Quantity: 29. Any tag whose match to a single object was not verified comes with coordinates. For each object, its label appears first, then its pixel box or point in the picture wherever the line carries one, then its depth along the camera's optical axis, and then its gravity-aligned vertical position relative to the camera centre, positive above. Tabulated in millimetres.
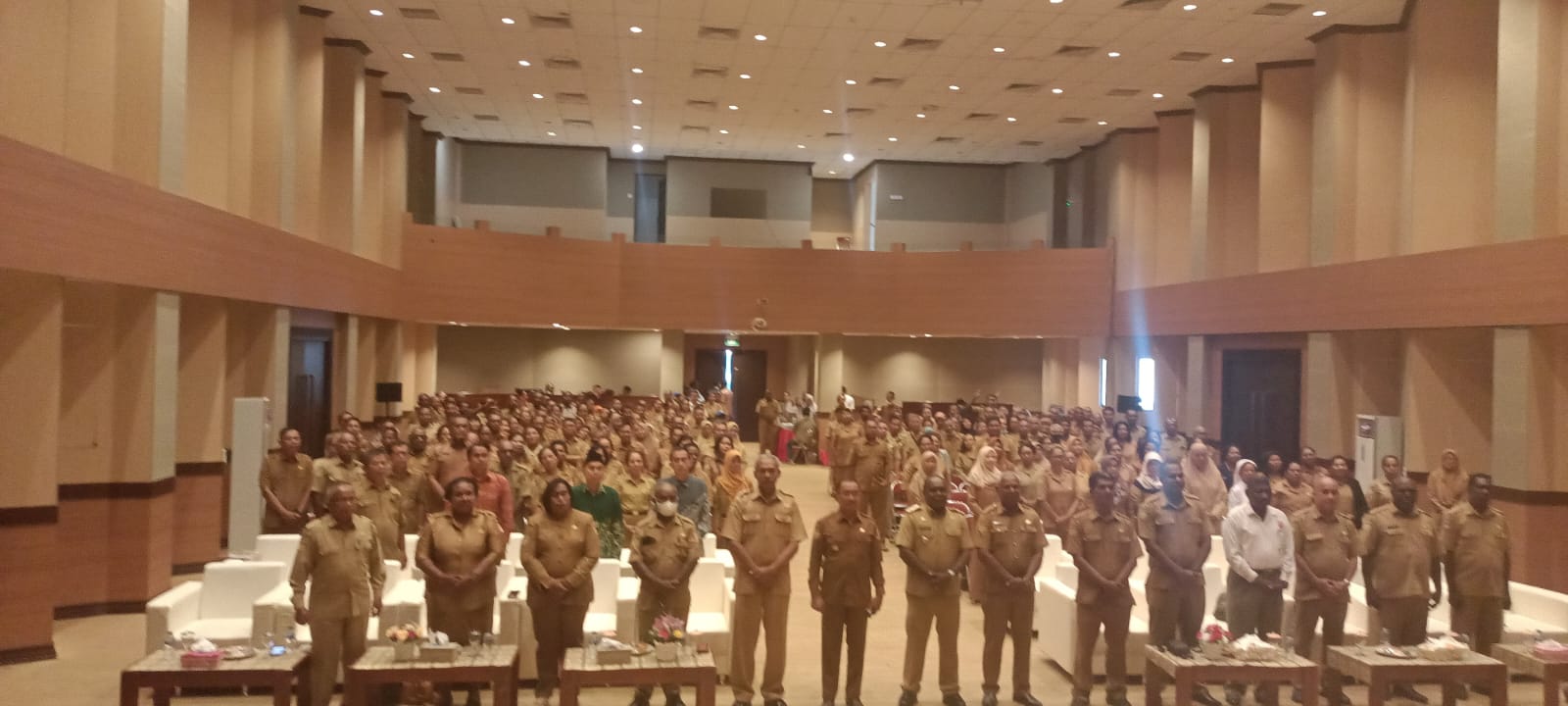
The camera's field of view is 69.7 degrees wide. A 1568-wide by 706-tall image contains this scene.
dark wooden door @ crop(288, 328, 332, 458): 15844 -371
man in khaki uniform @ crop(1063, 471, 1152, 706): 7484 -1344
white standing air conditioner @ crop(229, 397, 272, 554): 11424 -1141
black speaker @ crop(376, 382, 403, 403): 19188 -548
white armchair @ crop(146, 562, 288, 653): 7723 -1716
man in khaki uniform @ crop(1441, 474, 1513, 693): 7906 -1285
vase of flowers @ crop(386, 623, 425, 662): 6395 -1613
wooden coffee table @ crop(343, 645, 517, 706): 6215 -1723
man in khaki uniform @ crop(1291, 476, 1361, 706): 7656 -1217
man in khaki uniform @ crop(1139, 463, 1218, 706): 7582 -1184
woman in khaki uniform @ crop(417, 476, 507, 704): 6898 -1211
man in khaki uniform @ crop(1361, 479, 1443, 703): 7734 -1271
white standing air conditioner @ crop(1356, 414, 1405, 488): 13547 -757
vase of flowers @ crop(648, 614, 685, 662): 6730 -1611
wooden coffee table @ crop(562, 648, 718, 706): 6301 -1740
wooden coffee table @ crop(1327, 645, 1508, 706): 6699 -1739
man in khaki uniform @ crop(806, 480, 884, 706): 7242 -1349
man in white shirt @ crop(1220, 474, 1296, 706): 7668 -1251
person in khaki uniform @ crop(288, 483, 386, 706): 6688 -1348
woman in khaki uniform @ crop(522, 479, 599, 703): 7012 -1262
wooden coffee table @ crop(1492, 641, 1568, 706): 6969 -1787
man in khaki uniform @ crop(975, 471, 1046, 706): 7559 -1339
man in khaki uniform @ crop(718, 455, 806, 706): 7250 -1303
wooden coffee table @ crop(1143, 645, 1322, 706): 6617 -1747
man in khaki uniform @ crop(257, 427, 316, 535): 10023 -1136
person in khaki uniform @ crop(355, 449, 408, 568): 8344 -1080
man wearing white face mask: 7188 -1214
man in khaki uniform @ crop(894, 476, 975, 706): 7352 -1322
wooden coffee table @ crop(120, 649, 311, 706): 6117 -1742
